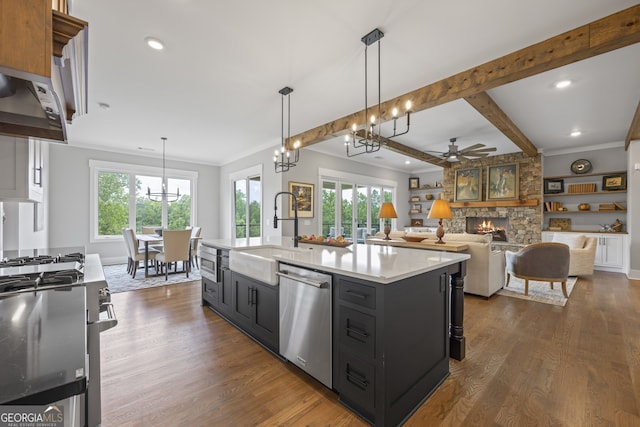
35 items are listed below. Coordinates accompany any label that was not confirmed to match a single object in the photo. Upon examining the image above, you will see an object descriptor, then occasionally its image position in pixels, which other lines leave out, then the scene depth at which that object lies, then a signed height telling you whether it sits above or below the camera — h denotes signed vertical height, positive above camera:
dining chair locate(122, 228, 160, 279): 4.88 -0.70
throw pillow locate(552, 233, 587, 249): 5.33 -0.52
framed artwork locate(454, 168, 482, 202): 7.38 +0.84
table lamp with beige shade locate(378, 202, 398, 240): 4.71 +0.06
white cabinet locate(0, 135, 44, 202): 1.65 +0.29
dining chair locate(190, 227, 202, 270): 5.55 -0.63
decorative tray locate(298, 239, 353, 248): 2.73 -0.30
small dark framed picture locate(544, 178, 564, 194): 6.62 +0.72
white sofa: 3.77 -0.76
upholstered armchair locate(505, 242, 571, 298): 3.75 -0.70
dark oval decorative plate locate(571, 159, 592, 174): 6.25 +1.14
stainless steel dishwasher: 1.78 -0.76
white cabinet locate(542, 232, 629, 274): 5.51 -0.79
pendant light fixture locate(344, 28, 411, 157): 2.33 +1.57
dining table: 4.86 -0.51
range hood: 0.73 +0.52
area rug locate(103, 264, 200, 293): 4.38 -1.19
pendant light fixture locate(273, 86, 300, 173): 3.42 +1.57
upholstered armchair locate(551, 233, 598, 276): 4.96 -0.80
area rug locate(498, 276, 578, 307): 3.77 -1.19
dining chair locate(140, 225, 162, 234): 6.42 -0.39
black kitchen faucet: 2.91 -0.26
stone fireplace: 6.50 +0.18
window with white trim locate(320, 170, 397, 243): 6.83 +0.28
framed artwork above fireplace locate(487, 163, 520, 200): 6.75 +0.85
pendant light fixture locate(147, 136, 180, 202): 6.73 +0.45
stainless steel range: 0.52 -0.33
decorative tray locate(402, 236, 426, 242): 4.24 -0.38
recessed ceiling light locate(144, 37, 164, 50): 2.43 +1.58
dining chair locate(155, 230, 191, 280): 4.70 -0.59
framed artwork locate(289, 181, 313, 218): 5.80 +0.37
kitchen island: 1.50 -0.71
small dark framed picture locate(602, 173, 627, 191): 5.82 +0.73
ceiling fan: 5.25 +1.22
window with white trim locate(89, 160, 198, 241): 6.22 +0.33
